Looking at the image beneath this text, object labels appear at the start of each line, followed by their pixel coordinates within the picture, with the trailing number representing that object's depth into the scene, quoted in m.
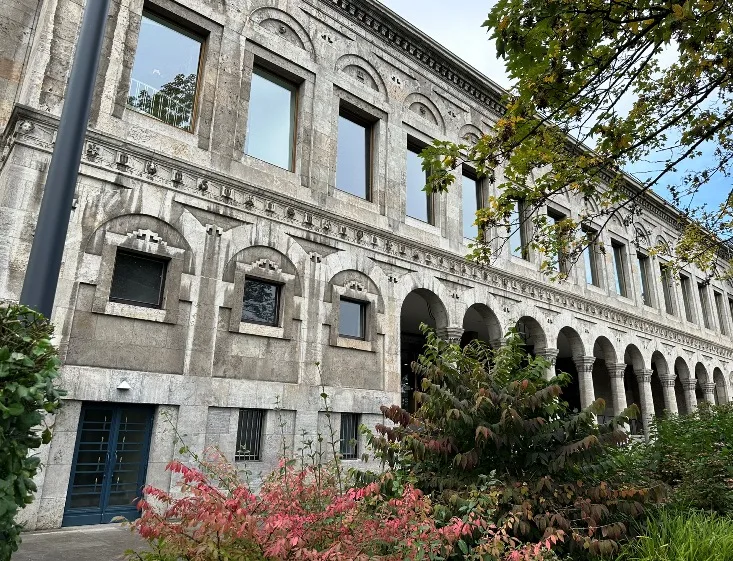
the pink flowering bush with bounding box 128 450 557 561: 3.60
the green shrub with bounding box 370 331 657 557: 5.12
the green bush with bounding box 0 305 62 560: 2.69
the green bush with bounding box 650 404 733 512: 6.54
